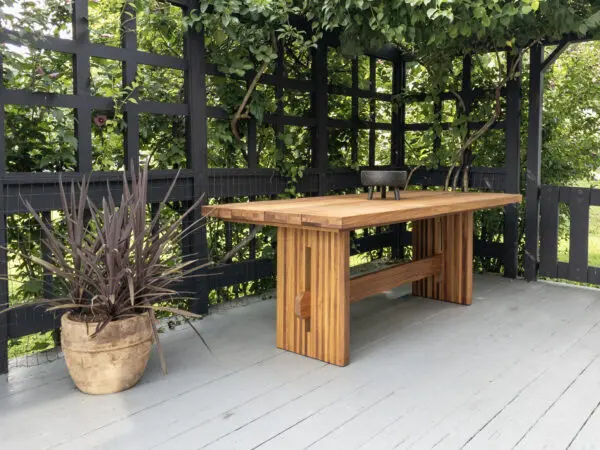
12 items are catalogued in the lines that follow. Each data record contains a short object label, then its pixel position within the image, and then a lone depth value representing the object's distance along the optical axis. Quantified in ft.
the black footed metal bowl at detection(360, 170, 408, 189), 10.75
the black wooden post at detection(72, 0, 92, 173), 9.30
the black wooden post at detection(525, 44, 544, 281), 14.53
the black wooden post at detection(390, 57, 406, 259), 16.97
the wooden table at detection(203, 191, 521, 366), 8.75
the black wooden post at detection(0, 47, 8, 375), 8.36
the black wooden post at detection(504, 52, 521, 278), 14.93
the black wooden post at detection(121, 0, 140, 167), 10.03
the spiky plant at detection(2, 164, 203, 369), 7.58
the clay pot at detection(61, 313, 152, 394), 7.59
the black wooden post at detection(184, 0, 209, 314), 11.09
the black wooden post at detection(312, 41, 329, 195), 13.90
